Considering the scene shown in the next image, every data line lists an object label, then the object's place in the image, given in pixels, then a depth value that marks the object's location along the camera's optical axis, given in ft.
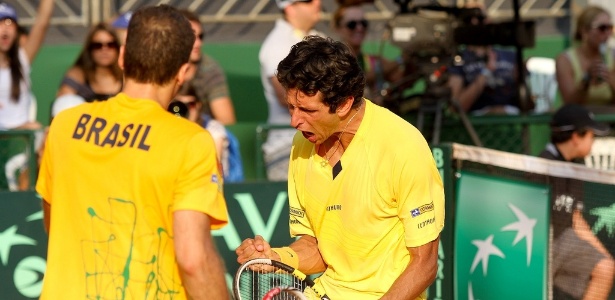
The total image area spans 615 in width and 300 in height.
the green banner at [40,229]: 47.29
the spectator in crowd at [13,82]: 57.00
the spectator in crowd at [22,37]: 62.64
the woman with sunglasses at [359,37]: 61.98
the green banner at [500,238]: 43.09
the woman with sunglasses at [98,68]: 54.19
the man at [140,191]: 25.86
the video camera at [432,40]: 58.95
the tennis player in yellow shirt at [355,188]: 28.58
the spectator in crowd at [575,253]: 41.81
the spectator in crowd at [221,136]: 51.16
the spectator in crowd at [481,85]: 66.54
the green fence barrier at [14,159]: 52.85
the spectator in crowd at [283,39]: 57.21
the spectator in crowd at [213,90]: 57.93
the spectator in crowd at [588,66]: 63.46
